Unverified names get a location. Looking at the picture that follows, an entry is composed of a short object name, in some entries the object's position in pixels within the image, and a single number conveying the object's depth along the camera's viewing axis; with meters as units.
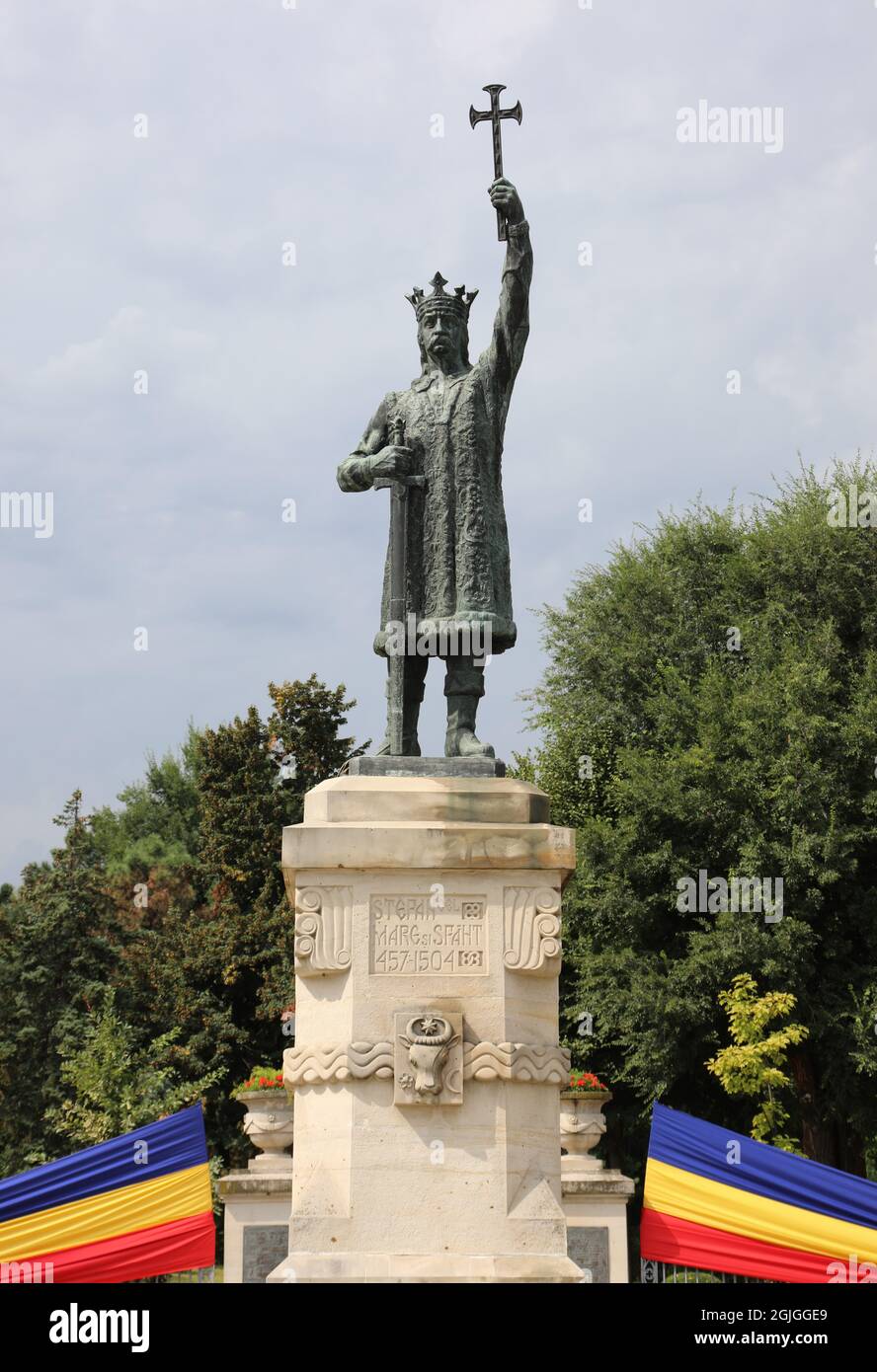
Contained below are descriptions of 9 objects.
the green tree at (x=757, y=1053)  24.27
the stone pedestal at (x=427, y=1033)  8.60
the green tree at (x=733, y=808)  27.19
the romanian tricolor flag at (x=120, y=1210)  12.02
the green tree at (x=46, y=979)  35.97
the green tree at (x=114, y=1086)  29.00
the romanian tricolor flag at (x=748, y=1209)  11.04
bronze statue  10.11
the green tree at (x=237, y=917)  34.97
